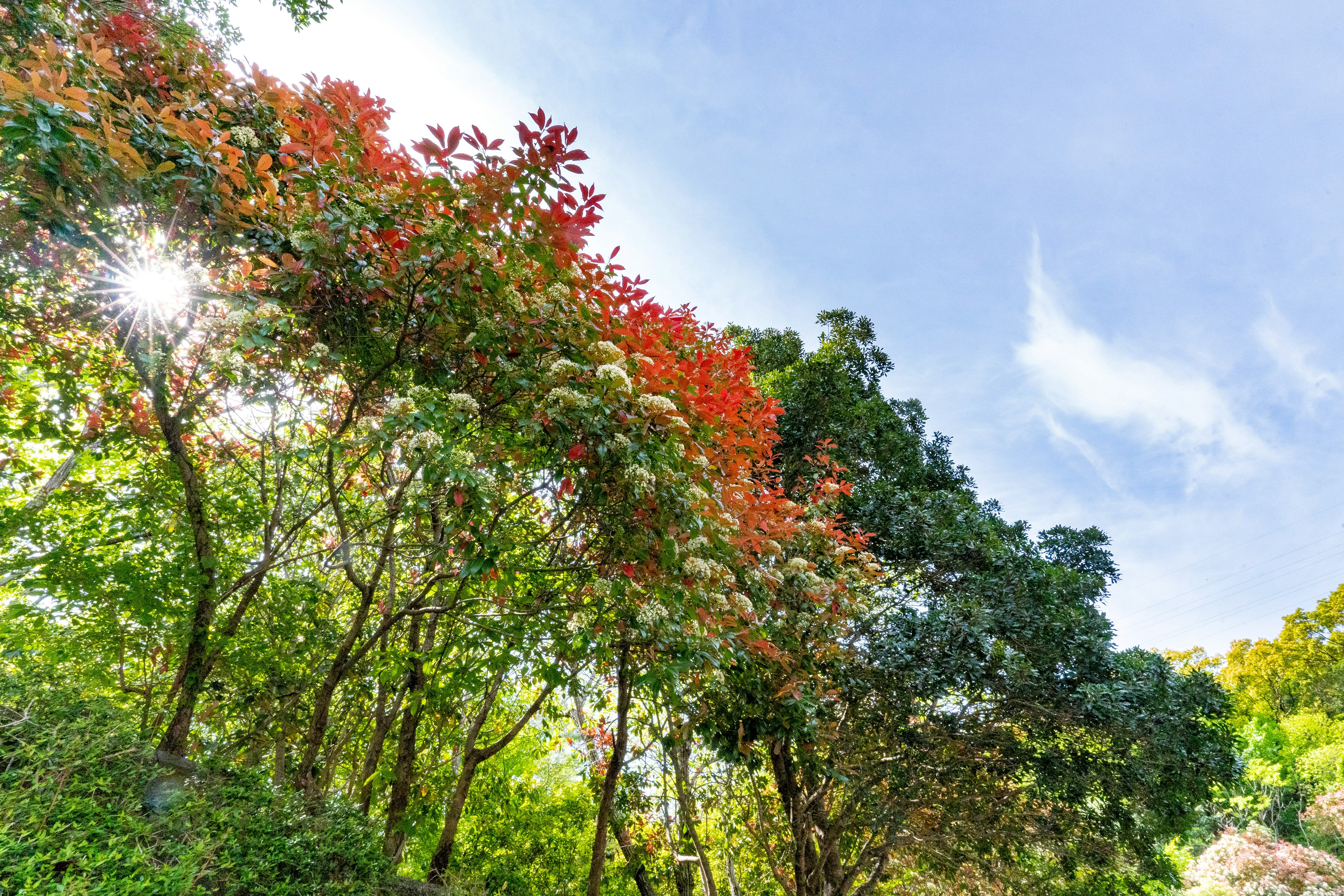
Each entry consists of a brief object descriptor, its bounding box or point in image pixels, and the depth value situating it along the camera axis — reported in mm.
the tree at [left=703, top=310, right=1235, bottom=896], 5621
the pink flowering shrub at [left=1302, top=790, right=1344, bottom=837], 15891
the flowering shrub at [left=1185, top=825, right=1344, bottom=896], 12703
